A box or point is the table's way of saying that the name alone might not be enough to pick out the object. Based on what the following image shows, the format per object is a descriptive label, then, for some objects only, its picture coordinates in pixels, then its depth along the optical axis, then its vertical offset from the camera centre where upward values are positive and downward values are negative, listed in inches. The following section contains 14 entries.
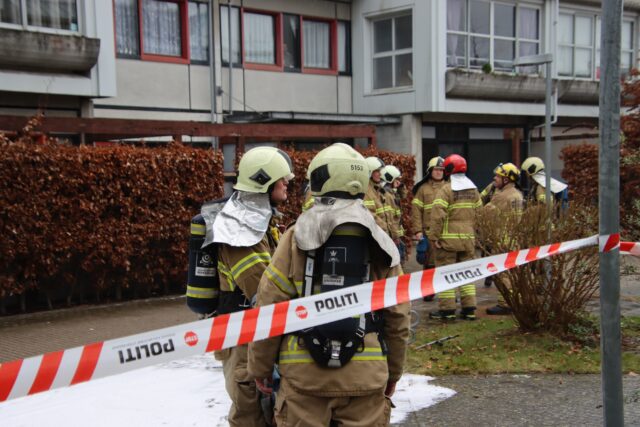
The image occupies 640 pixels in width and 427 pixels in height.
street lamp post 354.6 +22.9
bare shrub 263.7 -48.0
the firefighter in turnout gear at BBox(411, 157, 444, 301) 385.2 -27.0
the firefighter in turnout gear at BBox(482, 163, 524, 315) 396.9 -21.9
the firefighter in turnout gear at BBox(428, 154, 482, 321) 339.3 -33.8
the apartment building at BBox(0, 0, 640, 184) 519.2 +82.6
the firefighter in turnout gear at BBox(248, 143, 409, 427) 119.7 -30.8
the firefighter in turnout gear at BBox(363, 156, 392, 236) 353.7 -22.6
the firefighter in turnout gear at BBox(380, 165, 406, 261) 362.3 -28.4
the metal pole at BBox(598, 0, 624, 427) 133.6 -11.2
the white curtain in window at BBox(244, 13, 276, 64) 681.6 +113.7
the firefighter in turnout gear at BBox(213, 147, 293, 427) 148.3 -19.5
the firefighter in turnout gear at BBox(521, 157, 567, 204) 424.5 -17.2
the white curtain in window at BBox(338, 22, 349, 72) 756.0 +114.6
